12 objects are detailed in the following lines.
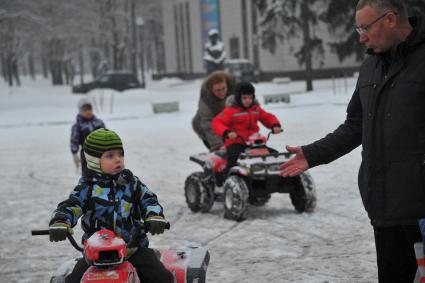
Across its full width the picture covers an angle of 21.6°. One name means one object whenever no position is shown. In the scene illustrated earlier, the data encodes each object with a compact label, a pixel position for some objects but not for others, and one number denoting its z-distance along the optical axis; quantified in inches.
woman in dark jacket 562.2
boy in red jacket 504.5
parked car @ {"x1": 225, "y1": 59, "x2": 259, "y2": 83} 2678.2
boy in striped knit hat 246.2
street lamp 2899.5
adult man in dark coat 207.5
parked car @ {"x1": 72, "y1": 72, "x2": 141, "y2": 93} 2645.7
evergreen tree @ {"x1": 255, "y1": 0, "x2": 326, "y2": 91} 2191.3
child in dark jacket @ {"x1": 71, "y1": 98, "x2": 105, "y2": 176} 658.8
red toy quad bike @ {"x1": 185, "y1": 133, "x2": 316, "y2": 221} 494.6
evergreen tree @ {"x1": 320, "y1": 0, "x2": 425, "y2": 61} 2066.8
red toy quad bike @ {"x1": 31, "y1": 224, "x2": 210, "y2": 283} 218.2
